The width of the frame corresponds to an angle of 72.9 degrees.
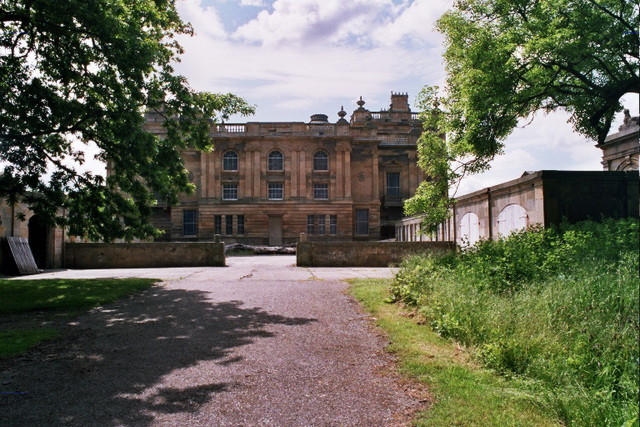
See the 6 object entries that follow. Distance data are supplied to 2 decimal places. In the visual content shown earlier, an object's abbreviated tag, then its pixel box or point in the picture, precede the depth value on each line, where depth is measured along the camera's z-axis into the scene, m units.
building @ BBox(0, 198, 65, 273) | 19.48
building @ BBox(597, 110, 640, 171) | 22.10
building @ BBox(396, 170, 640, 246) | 11.45
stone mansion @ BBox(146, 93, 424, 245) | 42.06
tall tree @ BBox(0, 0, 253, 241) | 10.69
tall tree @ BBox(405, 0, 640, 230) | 12.27
